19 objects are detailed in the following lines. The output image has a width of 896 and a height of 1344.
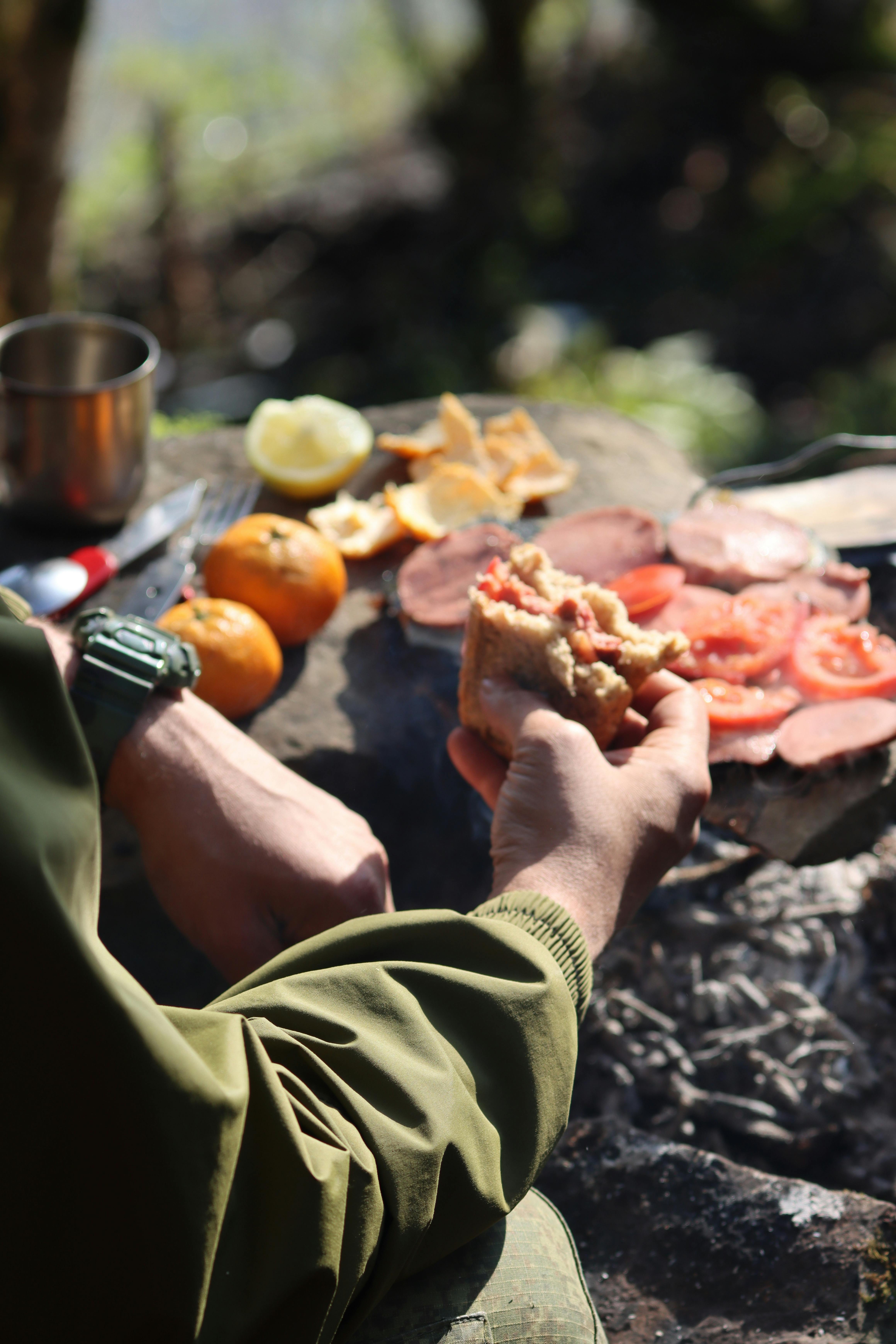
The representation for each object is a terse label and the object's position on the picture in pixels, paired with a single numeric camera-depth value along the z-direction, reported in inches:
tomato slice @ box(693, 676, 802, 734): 78.0
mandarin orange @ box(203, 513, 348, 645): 91.9
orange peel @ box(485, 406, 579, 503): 109.2
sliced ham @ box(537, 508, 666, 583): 92.1
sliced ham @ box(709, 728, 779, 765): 76.6
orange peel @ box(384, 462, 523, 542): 104.3
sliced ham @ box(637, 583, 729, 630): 85.8
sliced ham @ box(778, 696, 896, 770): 76.2
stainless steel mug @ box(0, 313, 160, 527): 94.8
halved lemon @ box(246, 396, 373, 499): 109.7
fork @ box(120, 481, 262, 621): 90.7
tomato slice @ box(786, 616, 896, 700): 80.5
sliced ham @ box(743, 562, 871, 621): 87.8
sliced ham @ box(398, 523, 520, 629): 89.2
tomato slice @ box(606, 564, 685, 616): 86.1
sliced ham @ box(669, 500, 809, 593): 90.8
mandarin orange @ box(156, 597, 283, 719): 85.4
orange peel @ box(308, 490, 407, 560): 105.3
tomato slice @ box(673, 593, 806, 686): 82.4
